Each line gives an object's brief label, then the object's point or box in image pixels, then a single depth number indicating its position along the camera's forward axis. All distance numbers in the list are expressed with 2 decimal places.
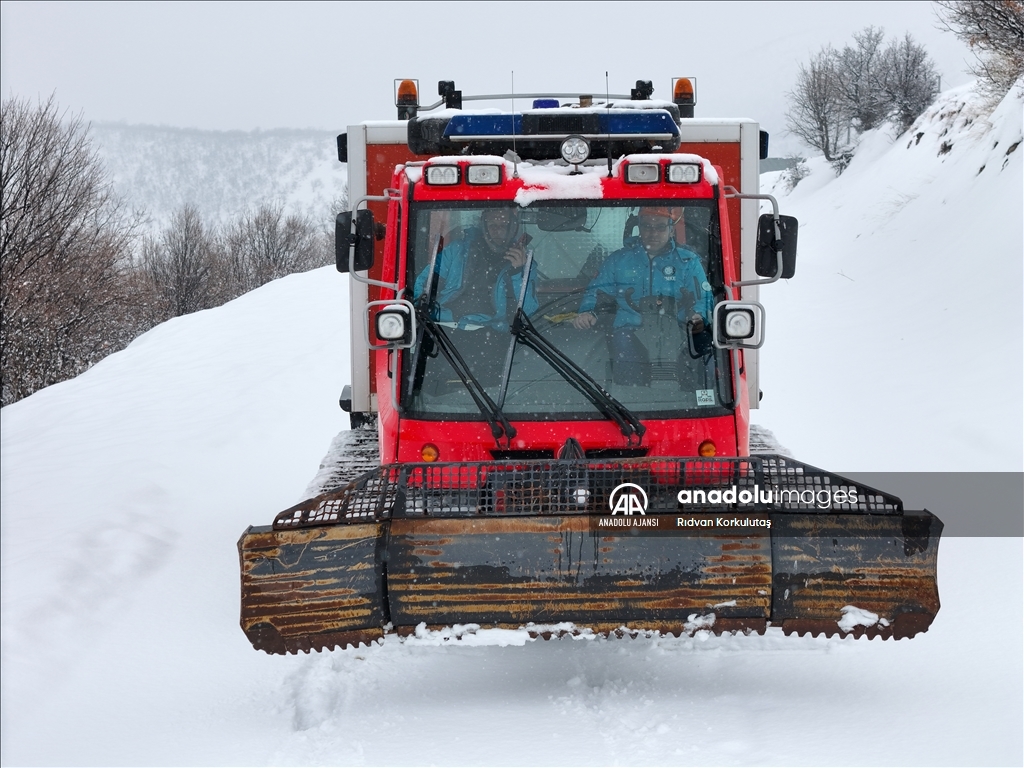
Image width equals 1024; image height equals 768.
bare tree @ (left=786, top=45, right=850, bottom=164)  41.34
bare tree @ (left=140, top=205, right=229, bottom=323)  44.19
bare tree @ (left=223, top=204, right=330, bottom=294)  50.62
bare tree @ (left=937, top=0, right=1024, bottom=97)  14.99
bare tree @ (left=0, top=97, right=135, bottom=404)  24.34
